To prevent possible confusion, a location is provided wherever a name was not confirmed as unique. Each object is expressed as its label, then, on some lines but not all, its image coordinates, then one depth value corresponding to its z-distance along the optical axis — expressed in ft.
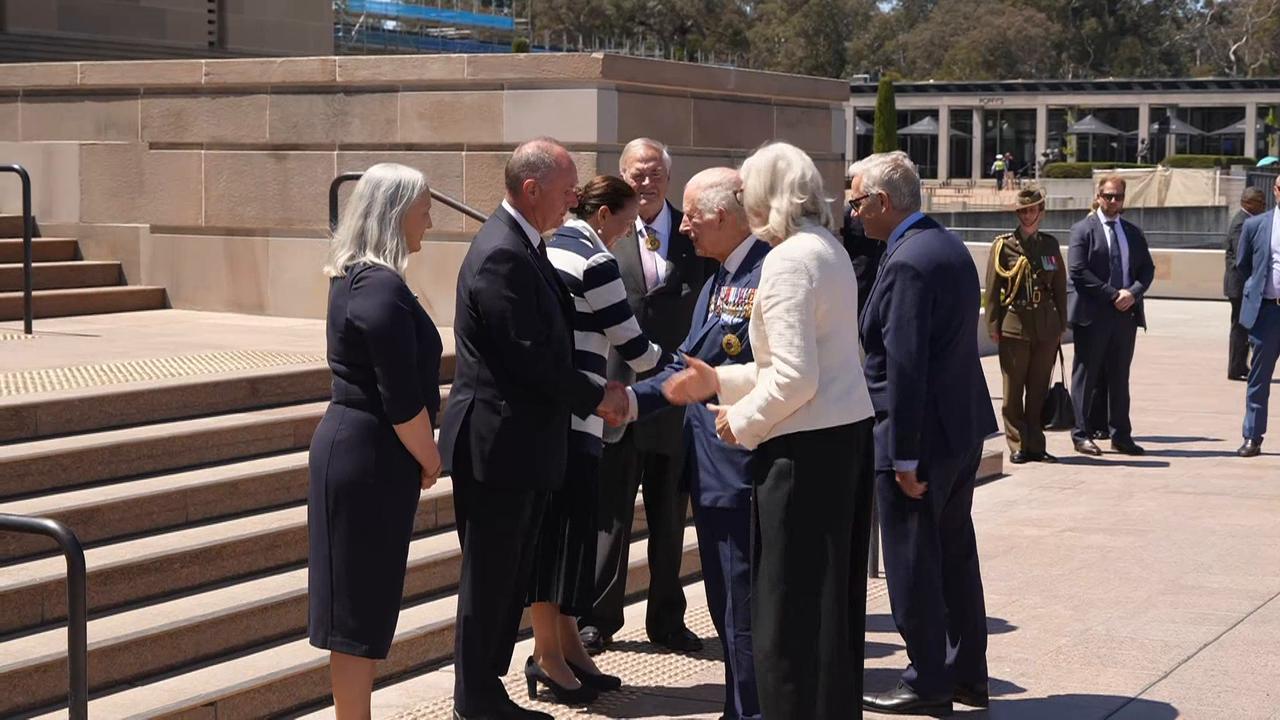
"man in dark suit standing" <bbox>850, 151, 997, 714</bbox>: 18.44
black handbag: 39.47
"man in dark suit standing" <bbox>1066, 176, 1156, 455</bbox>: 38.37
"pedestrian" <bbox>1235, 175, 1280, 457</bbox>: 37.37
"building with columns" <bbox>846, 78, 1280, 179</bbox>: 251.80
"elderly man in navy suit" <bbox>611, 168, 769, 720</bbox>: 16.98
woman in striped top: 19.03
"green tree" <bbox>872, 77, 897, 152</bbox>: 175.59
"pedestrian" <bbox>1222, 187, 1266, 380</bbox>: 49.83
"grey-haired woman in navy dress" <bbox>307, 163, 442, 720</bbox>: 15.60
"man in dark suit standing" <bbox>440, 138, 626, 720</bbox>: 17.39
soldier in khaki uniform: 36.60
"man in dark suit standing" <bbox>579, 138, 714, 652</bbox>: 21.26
